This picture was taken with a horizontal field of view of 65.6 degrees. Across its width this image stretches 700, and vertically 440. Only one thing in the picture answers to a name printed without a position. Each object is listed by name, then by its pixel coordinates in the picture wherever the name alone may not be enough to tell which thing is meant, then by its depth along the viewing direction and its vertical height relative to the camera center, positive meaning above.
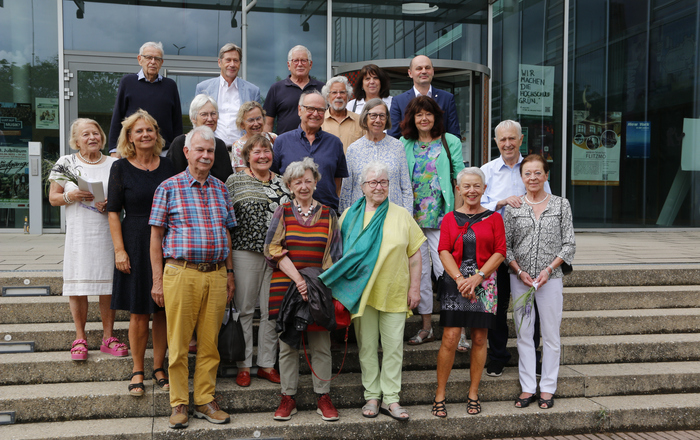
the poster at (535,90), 9.90 +1.97
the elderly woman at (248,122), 4.20 +0.58
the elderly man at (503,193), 4.15 +0.04
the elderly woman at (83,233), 3.81 -0.26
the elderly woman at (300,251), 3.57 -0.36
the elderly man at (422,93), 4.78 +0.86
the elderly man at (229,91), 4.87 +0.98
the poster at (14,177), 8.23 +0.28
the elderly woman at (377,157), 4.12 +0.31
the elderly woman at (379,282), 3.59 -0.56
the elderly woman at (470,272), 3.70 -0.51
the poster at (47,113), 8.27 +1.25
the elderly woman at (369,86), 4.93 +1.01
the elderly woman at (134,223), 3.53 -0.18
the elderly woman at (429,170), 4.29 +0.22
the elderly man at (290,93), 4.92 +0.95
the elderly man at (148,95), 4.52 +0.85
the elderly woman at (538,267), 3.90 -0.49
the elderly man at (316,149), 4.02 +0.36
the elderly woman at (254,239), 3.79 -0.30
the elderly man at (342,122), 4.54 +0.64
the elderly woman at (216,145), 3.96 +0.38
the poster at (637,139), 10.15 +1.11
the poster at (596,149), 10.03 +0.91
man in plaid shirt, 3.38 -0.45
